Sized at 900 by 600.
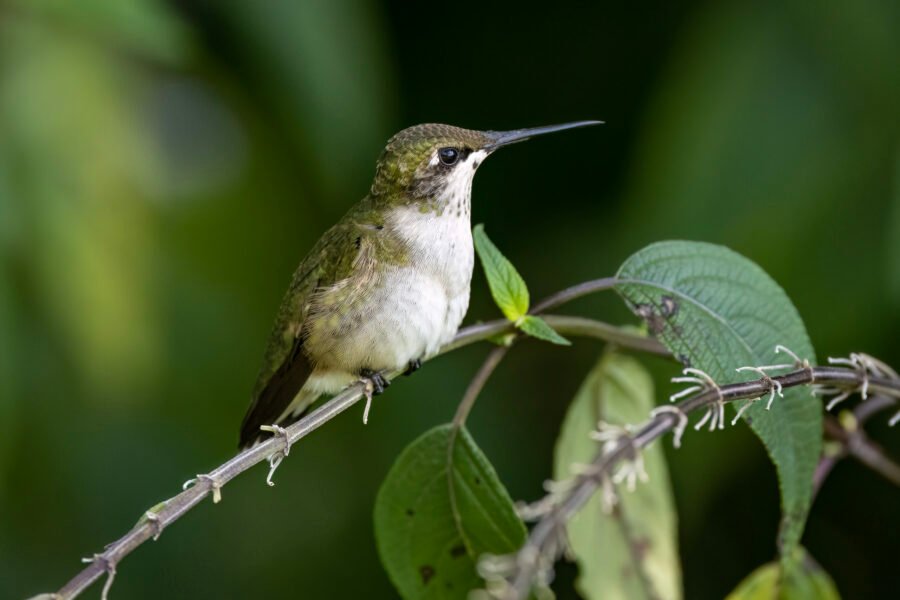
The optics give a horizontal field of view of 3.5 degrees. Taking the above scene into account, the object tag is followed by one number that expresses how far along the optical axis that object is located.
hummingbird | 2.16
